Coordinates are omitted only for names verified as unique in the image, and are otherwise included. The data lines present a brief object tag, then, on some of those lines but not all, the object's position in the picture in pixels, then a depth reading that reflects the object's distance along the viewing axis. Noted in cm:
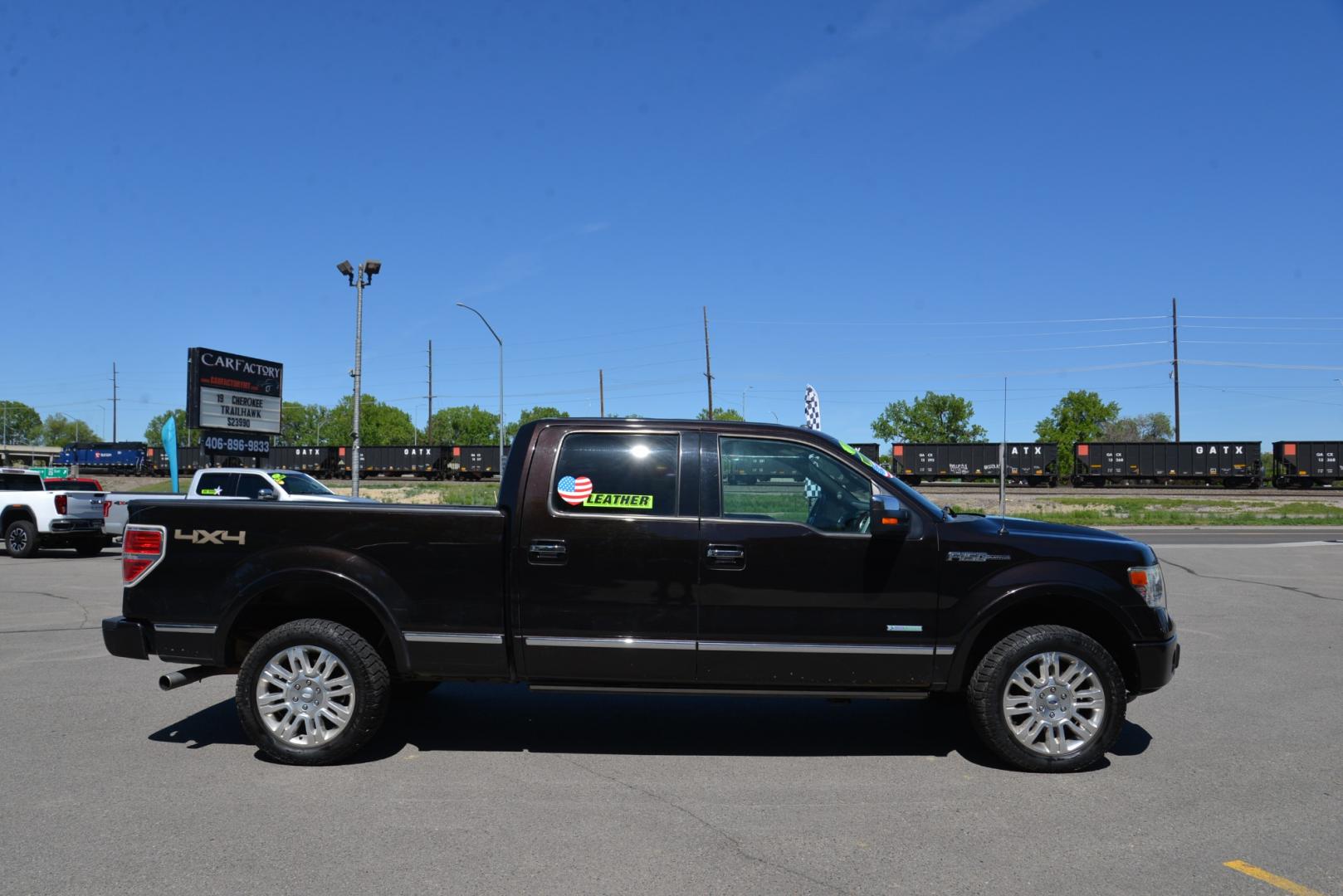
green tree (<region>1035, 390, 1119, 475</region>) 9525
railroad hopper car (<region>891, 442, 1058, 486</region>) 5459
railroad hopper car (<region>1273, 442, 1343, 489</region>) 5012
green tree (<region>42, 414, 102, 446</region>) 16012
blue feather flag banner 2331
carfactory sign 2895
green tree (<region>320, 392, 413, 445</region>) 14112
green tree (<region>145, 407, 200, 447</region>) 14475
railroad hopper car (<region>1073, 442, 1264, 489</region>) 5078
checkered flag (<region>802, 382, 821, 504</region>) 1619
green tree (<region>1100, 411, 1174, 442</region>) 12088
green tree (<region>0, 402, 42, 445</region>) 15738
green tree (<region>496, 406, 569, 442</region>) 12480
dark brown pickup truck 516
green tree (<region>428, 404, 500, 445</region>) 15150
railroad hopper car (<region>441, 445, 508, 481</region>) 6283
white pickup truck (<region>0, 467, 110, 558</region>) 1789
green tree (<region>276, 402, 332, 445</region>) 14912
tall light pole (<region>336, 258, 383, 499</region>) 2694
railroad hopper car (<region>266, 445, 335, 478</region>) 6788
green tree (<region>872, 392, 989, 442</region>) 11200
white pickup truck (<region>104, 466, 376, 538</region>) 1631
